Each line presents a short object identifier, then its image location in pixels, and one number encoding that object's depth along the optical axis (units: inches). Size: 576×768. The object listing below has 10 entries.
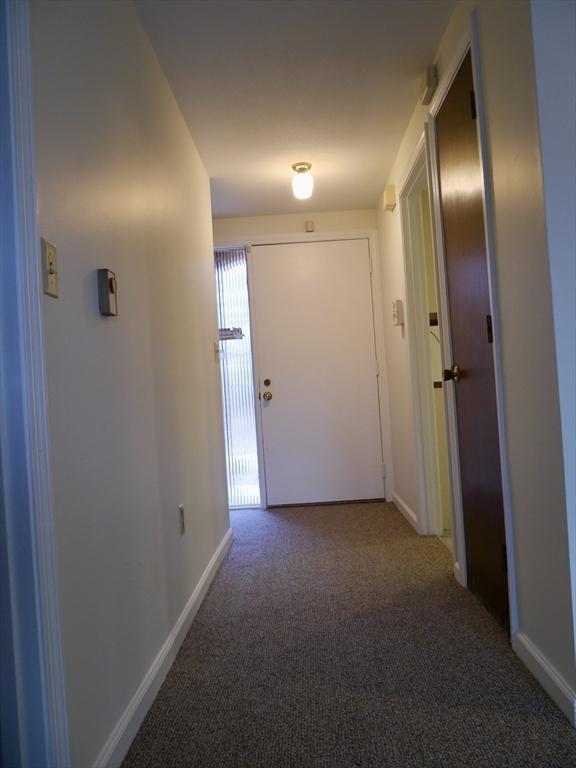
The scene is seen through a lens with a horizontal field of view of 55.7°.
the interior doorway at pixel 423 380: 126.0
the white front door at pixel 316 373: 165.0
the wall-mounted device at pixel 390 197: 134.4
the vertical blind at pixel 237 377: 166.4
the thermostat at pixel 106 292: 55.3
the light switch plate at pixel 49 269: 42.7
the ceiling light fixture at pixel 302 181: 128.6
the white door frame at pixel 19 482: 38.9
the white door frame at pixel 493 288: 68.0
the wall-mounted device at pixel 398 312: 135.5
